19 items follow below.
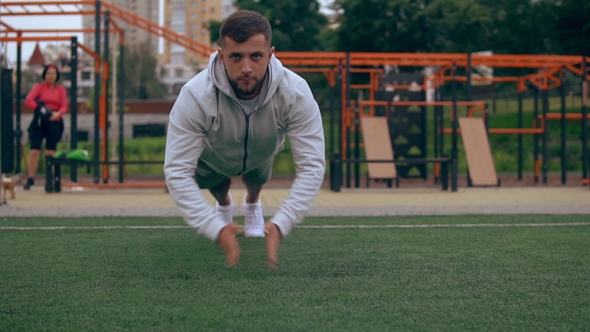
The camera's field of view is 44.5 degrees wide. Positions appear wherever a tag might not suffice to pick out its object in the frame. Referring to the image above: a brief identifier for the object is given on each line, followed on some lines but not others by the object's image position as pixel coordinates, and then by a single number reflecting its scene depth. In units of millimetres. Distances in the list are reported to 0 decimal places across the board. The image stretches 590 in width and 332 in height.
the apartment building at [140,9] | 127788
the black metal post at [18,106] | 12383
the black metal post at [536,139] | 15688
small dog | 8166
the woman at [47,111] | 10555
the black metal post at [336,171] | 11359
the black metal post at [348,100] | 12375
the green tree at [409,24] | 26281
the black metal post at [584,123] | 13579
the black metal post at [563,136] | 14219
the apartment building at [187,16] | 116625
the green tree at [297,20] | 35375
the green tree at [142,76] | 52531
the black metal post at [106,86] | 12502
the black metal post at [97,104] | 11953
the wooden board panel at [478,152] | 13414
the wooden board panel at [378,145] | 13422
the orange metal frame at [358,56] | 12562
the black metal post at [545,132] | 14848
